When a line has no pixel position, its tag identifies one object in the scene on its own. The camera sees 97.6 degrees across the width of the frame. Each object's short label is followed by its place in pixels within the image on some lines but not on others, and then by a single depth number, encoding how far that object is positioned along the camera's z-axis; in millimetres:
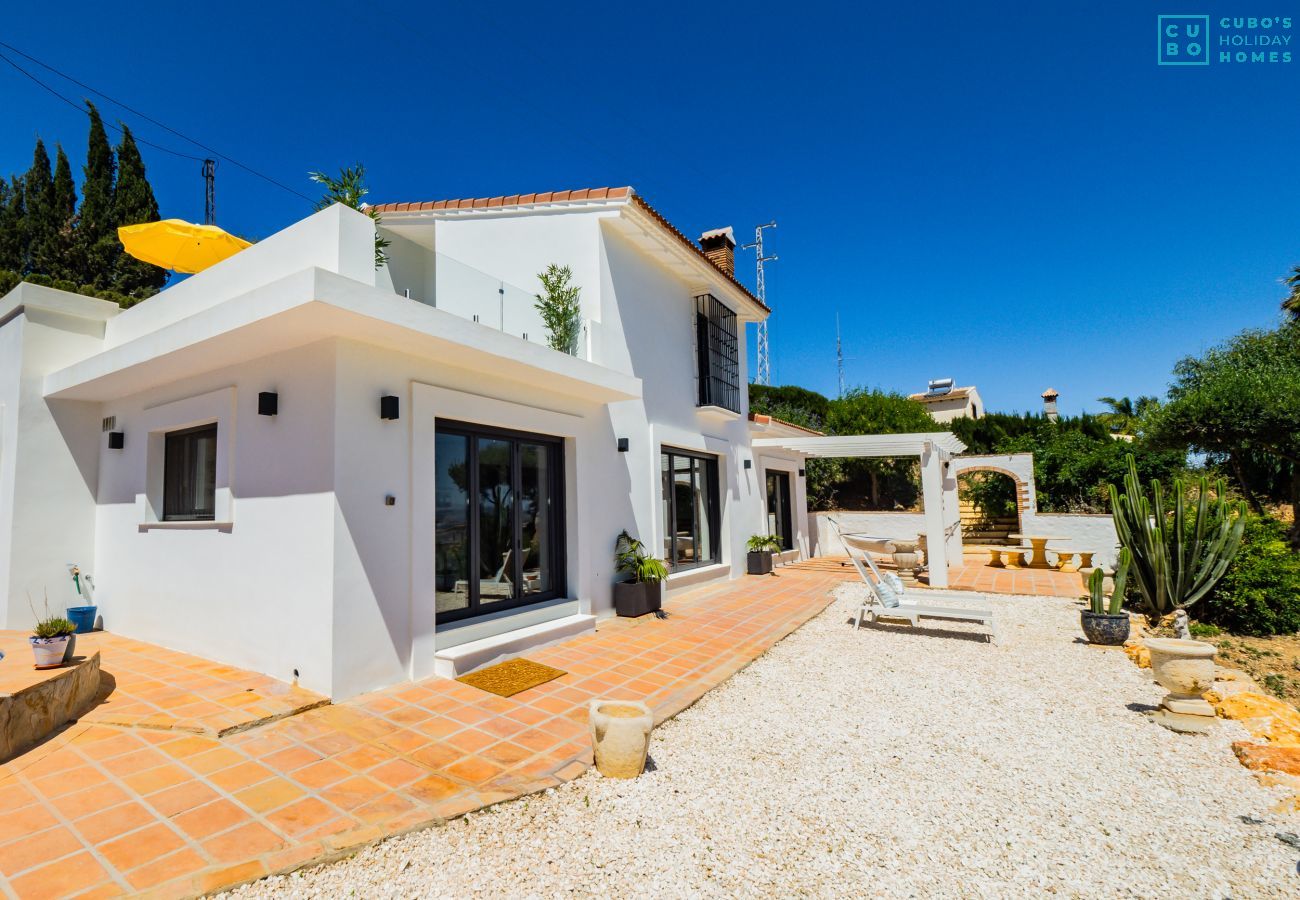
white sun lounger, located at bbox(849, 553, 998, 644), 7812
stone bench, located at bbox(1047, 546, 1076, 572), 14943
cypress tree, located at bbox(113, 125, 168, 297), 25891
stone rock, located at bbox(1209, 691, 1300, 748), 4590
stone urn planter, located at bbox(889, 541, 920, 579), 13078
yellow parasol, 7180
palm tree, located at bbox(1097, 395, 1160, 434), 29867
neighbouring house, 38844
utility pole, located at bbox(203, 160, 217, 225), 24250
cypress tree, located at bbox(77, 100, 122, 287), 25733
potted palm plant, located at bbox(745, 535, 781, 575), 13469
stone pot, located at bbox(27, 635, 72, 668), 4766
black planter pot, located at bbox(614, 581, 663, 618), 8891
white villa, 5383
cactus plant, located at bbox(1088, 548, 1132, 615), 7543
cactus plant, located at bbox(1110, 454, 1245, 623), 8297
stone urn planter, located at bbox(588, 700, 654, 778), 3922
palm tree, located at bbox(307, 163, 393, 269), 7895
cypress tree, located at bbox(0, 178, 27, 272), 25859
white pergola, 12031
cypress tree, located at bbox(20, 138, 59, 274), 25875
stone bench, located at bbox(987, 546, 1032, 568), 14945
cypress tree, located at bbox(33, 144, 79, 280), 25406
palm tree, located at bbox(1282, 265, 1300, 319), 20766
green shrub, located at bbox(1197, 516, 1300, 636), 8461
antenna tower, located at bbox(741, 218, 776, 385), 27922
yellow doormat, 5719
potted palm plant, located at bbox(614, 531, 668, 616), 8906
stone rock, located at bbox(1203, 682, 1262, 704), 5383
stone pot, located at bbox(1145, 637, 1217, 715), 5027
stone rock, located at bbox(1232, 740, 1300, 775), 4051
